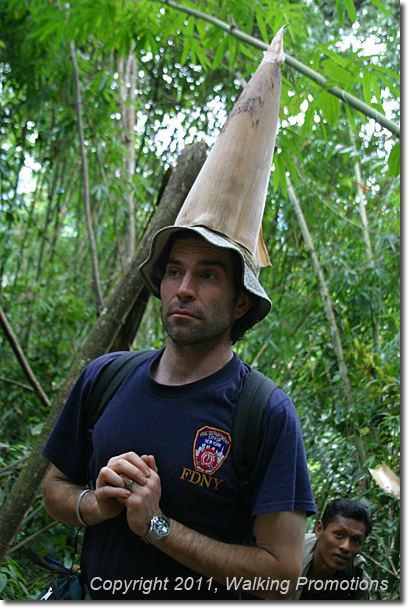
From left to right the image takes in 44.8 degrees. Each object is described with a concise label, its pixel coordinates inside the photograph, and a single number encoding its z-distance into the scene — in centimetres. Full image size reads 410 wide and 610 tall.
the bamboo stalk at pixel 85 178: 313
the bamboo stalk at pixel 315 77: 205
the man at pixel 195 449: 131
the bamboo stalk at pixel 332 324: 349
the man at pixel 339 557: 281
